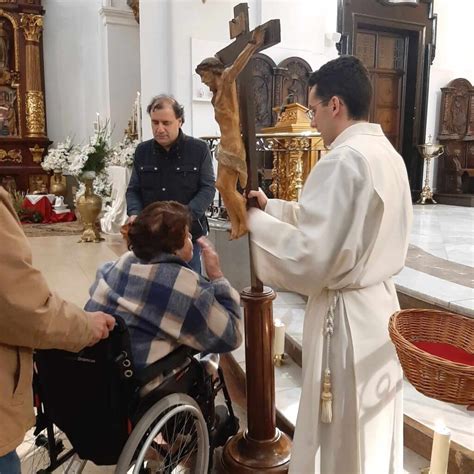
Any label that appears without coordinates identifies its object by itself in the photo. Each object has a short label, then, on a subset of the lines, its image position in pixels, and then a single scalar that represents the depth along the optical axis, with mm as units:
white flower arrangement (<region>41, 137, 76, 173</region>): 6473
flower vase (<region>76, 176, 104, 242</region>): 6746
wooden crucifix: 1282
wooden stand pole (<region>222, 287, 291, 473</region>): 1670
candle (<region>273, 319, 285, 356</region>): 2379
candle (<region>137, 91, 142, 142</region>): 6639
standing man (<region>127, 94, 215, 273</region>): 2539
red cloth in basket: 1238
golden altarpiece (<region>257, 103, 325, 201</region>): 4141
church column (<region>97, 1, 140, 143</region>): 8547
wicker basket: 1021
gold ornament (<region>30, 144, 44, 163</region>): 9672
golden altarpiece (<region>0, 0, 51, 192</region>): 9383
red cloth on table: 8734
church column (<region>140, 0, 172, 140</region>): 5563
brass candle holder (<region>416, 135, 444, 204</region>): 7777
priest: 1204
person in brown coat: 1039
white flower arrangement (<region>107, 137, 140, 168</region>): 6445
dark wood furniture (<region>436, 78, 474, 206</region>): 8023
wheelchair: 1375
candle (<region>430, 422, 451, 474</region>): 1311
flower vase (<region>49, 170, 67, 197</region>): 9391
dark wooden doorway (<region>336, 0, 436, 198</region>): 7602
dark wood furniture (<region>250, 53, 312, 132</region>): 6641
